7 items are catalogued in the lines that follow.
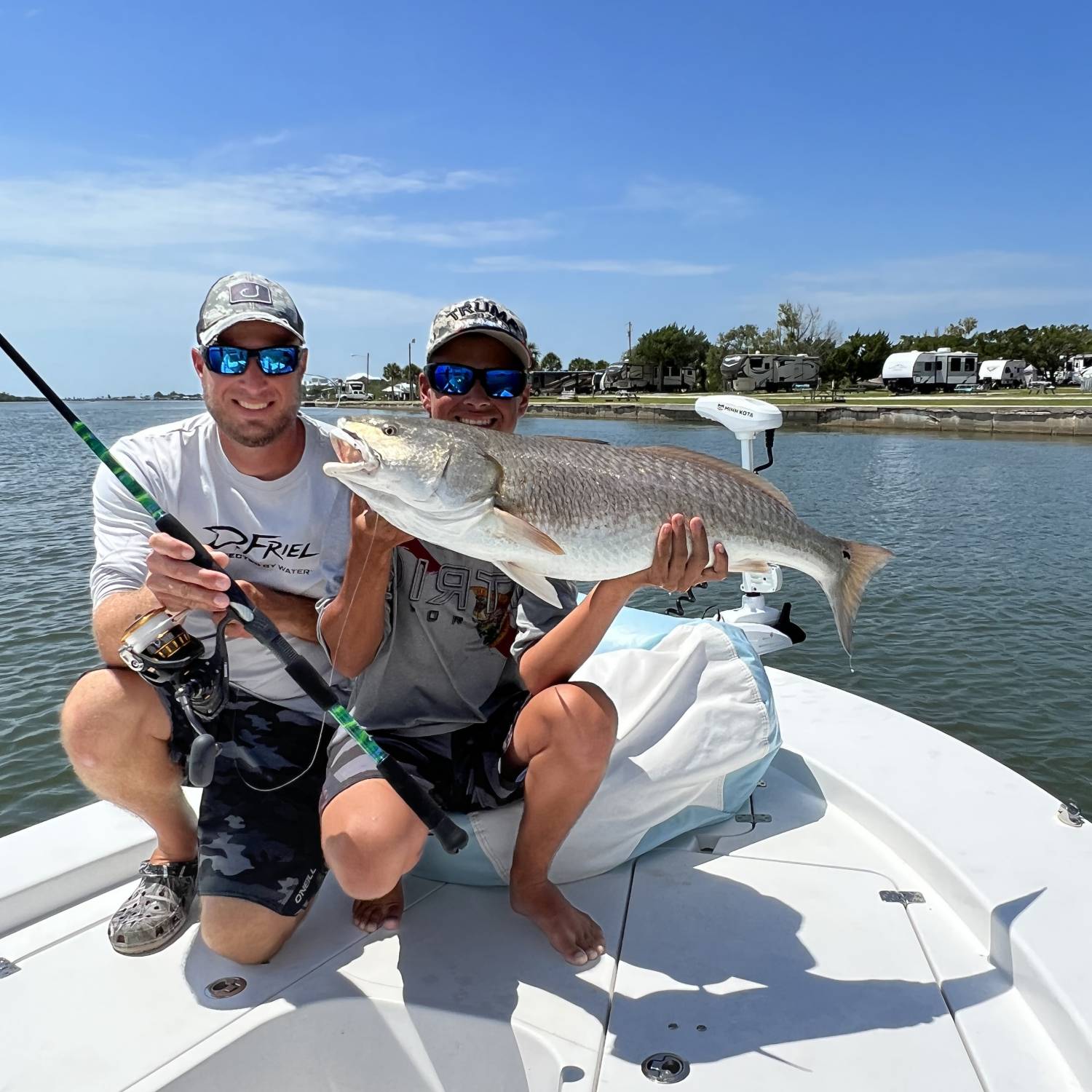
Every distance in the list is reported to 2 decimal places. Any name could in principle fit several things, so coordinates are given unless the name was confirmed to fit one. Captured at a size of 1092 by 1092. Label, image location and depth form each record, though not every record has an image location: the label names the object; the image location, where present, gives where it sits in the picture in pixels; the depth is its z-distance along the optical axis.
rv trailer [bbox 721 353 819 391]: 73.62
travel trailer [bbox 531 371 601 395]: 95.28
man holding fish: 2.66
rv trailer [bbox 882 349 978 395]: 68.12
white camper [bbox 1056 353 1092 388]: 73.87
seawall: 37.84
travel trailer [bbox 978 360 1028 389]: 74.56
